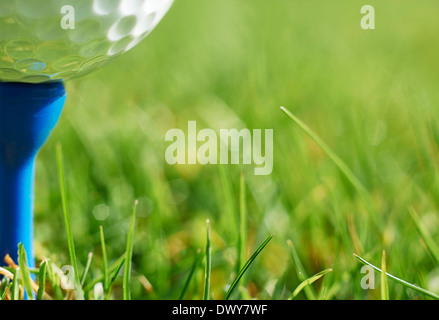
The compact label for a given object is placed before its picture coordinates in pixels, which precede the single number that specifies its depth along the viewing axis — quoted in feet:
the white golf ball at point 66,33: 0.56
